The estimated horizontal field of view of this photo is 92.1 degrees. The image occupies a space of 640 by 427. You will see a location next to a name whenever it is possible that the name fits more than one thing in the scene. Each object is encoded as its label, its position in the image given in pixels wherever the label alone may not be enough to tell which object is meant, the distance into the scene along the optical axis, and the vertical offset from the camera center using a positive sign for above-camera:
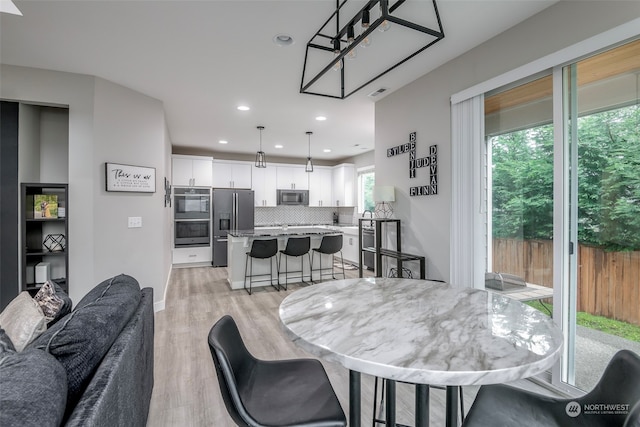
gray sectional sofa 0.78 -0.49
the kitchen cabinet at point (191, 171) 6.46 +0.89
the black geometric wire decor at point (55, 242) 3.28 -0.31
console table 3.37 -0.45
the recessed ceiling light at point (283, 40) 2.51 +1.44
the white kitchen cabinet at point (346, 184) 7.70 +0.73
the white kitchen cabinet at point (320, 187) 8.03 +0.69
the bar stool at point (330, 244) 4.86 -0.49
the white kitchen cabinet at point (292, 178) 7.67 +0.89
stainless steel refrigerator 6.55 -0.05
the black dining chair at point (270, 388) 1.06 -0.71
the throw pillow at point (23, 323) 1.22 -0.46
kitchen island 4.74 -0.56
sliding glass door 1.90 +0.07
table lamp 3.58 +0.21
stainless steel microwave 7.62 +0.40
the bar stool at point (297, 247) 4.65 -0.51
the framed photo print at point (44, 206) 3.11 +0.07
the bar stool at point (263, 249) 4.43 -0.52
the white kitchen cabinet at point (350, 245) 6.69 -0.72
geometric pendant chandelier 1.37 +1.45
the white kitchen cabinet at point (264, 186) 7.42 +0.66
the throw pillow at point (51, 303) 1.55 -0.47
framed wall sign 3.37 +0.40
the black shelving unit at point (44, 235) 3.00 -0.23
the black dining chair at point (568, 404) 0.99 -0.72
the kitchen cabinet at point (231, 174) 7.06 +0.91
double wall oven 6.29 -0.09
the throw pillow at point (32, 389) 0.72 -0.46
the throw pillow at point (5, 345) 1.03 -0.46
